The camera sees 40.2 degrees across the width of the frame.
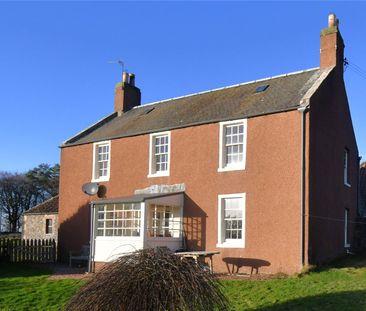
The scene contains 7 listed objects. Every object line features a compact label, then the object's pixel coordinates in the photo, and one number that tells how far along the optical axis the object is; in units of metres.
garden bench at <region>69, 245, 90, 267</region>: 22.81
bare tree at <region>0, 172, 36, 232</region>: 78.31
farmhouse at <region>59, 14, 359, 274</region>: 17.53
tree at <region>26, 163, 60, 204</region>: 80.56
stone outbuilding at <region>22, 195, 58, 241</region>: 40.84
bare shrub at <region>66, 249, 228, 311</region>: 7.71
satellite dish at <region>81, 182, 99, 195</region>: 23.72
